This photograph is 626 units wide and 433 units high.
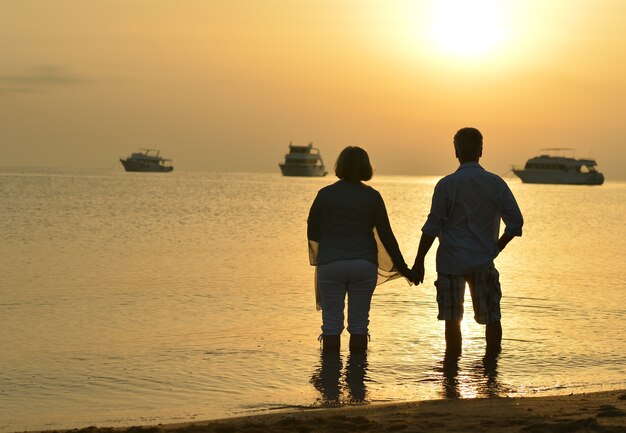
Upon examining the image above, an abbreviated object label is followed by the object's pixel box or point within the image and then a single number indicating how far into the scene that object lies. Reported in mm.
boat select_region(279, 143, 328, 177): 152625
